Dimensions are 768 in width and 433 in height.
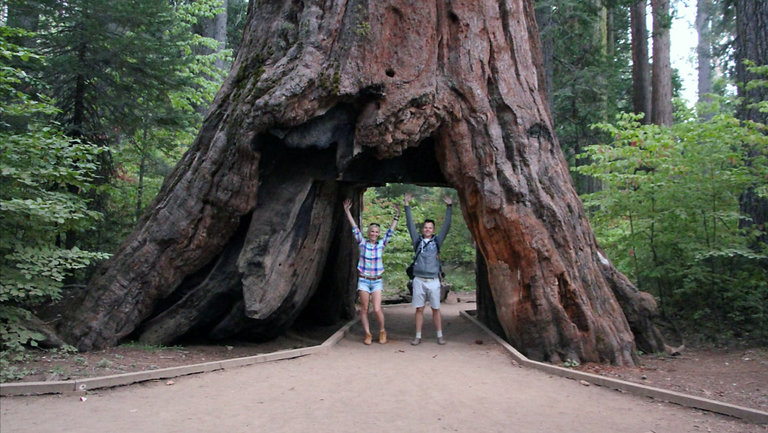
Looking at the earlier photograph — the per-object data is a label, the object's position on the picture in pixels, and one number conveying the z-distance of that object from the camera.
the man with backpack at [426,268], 9.36
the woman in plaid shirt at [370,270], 9.19
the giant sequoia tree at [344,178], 8.43
